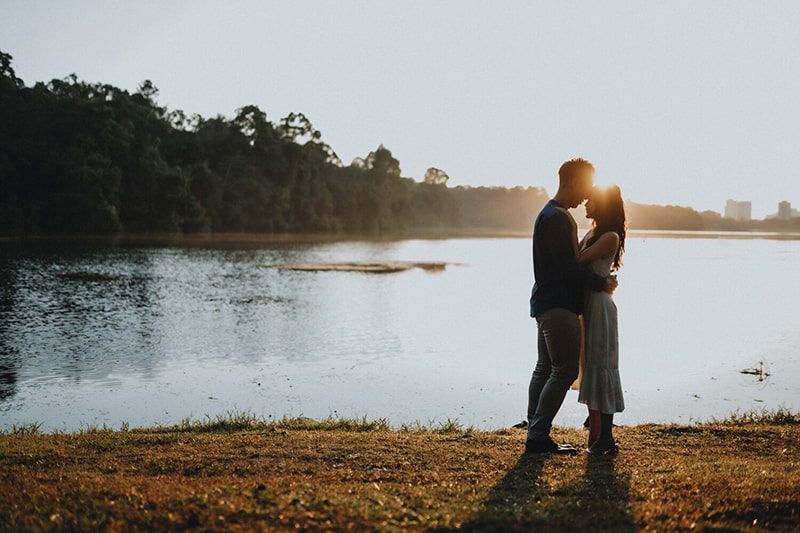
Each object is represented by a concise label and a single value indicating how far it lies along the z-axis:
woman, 5.71
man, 5.60
